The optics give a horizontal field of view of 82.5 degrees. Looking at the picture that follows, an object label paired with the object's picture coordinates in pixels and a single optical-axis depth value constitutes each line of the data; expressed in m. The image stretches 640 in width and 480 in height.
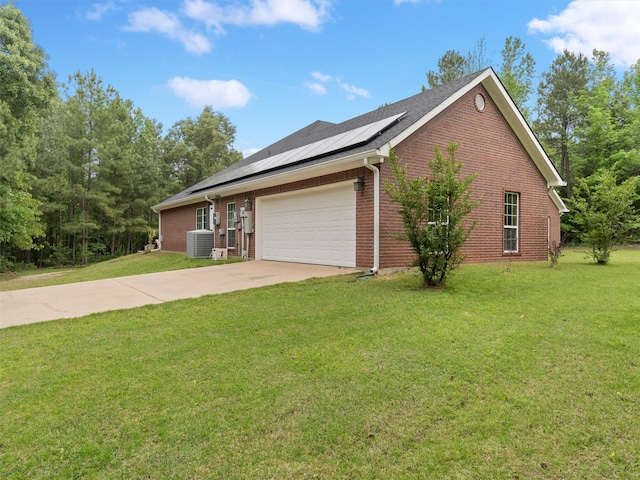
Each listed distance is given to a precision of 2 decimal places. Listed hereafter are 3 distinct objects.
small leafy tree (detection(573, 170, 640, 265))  10.33
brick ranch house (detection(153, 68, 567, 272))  8.57
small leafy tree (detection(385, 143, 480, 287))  6.29
